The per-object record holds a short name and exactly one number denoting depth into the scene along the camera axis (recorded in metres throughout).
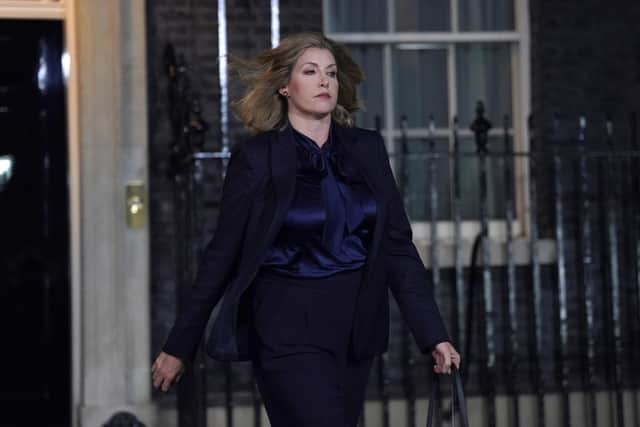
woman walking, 8.53
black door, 15.91
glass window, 16.39
